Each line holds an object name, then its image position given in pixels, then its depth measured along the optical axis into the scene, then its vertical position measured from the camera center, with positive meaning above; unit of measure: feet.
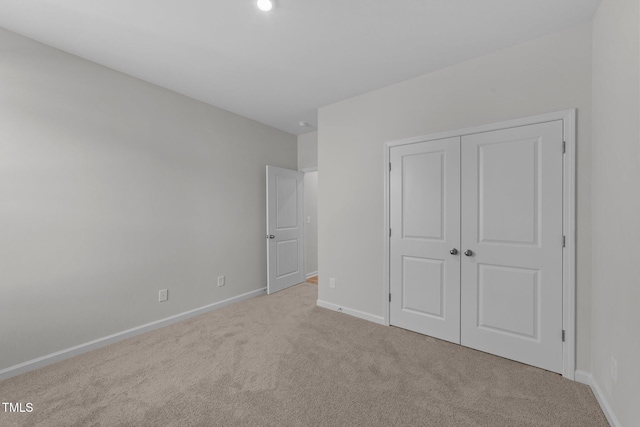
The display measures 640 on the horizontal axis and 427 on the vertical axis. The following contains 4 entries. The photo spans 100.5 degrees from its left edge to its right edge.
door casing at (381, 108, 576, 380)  6.42 -0.65
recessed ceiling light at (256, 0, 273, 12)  5.71 +4.48
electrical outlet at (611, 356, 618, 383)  4.94 -3.02
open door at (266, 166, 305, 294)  13.43 -0.95
